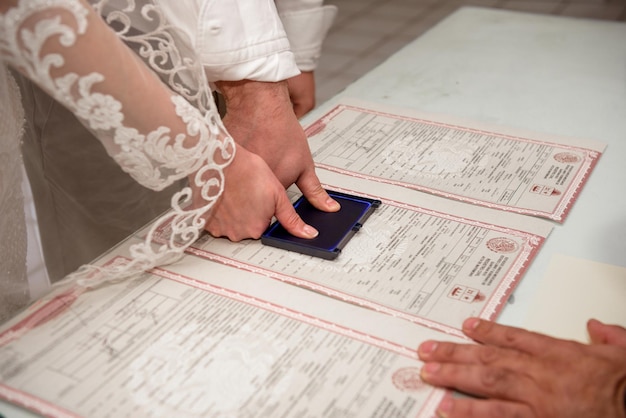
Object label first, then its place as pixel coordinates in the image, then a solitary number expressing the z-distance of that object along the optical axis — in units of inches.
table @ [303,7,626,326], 30.0
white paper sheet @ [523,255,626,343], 24.0
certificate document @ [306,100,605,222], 32.6
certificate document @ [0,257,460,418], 21.2
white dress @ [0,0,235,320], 22.3
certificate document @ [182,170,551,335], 25.3
